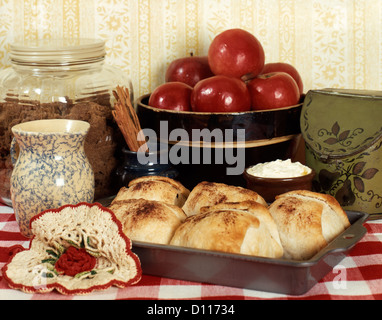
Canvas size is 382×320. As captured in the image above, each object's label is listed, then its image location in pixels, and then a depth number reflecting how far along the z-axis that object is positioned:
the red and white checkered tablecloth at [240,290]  0.76
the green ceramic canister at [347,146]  1.02
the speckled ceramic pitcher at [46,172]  0.95
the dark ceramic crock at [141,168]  1.10
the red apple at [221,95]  1.09
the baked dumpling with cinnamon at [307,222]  0.82
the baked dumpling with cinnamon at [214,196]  0.94
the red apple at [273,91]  1.13
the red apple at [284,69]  1.23
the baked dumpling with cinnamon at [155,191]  0.98
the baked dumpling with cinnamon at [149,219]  0.83
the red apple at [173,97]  1.15
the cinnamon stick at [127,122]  1.11
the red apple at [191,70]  1.24
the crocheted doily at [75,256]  0.78
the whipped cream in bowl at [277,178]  0.99
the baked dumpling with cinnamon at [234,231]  0.77
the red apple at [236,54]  1.15
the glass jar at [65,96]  1.10
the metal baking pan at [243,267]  0.74
